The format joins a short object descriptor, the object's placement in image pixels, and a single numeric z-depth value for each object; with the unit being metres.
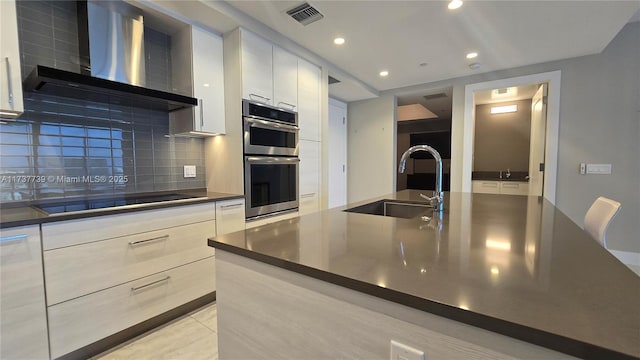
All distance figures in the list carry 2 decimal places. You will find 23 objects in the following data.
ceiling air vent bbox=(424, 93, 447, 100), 4.64
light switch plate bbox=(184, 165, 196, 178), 2.49
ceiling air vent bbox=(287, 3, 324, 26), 2.17
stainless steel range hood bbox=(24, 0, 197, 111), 1.68
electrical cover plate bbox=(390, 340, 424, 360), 0.54
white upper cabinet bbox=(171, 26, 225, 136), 2.21
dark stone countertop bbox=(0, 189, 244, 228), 1.28
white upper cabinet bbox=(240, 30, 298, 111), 2.34
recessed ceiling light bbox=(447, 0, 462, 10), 2.08
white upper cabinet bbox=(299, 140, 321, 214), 2.94
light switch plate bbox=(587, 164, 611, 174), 3.10
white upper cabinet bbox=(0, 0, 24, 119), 1.38
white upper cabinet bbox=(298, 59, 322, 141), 2.92
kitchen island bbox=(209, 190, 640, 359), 0.45
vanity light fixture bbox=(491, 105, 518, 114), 5.02
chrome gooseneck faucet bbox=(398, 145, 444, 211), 1.50
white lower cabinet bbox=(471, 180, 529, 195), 4.69
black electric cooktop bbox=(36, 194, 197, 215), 1.50
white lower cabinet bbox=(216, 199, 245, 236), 2.12
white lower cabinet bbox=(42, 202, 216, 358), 1.38
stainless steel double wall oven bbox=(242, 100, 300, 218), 2.36
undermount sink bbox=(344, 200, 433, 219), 1.75
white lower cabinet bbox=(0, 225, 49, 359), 1.23
